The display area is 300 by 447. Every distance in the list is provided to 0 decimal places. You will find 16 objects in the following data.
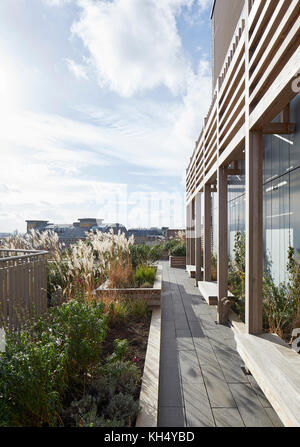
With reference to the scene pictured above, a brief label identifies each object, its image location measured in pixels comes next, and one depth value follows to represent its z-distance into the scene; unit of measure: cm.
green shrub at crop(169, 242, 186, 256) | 930
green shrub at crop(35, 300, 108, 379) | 195
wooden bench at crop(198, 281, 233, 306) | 387
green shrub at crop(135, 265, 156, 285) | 507
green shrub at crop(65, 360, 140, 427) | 161
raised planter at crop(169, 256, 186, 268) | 917
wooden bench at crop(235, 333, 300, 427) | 144
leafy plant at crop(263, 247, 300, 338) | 271
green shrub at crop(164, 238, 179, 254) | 1080
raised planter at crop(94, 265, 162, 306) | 428
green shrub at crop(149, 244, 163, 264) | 690
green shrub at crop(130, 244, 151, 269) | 623
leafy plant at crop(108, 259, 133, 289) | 447
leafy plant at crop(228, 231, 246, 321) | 377
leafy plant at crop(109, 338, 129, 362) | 228
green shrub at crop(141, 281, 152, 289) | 465
